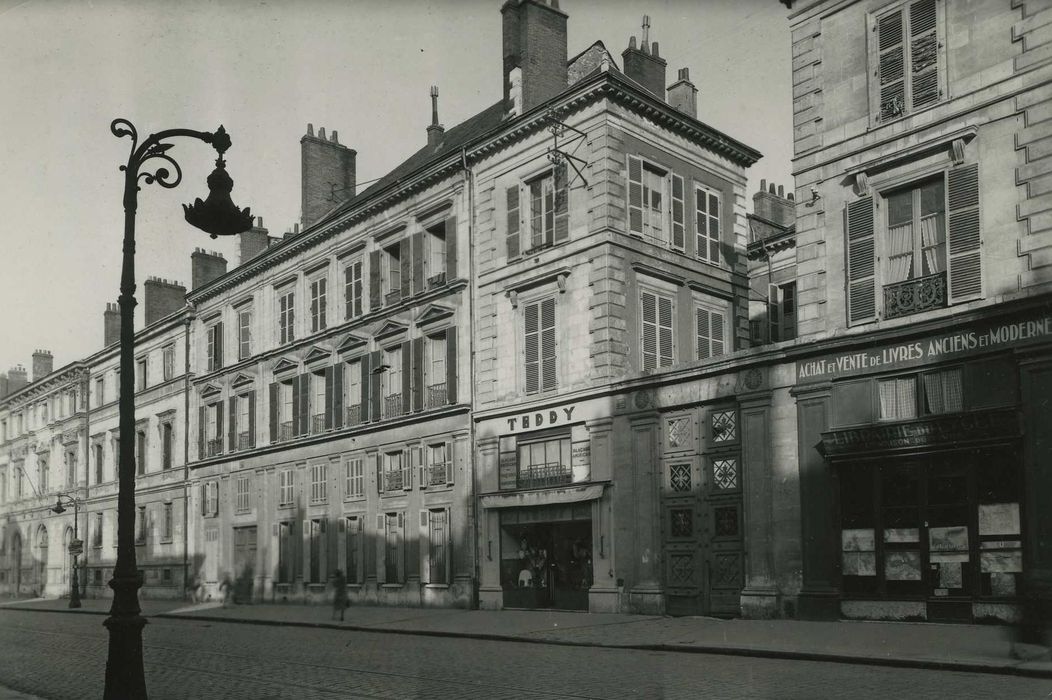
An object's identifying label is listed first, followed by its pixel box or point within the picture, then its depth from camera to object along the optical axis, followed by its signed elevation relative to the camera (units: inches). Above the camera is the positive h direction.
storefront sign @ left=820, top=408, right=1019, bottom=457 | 634.2 +14.4
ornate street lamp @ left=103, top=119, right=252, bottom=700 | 351.3 +13.4
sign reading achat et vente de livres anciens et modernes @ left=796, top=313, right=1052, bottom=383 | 625.0 +68.3
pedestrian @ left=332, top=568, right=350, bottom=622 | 982.4 -123.3
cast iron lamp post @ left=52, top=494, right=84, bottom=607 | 1531.7 -171.3
